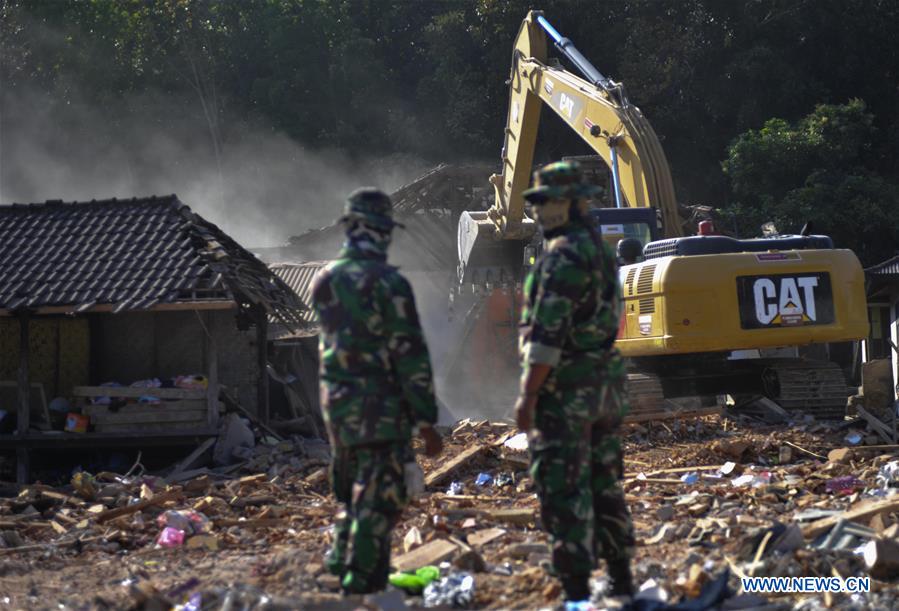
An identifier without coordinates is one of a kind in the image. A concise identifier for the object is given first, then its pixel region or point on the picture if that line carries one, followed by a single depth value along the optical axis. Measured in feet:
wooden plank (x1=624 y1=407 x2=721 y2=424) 39.42
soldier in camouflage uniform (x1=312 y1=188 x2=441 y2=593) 17.16
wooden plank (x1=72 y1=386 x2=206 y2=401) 46.32
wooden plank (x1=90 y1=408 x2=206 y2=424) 45.70
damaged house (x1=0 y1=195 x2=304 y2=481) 45.65
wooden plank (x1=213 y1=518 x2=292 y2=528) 29.19
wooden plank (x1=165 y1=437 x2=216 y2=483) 43.37
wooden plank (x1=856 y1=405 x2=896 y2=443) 36.02
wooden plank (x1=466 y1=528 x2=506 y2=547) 23.75
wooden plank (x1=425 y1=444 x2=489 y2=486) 33.83
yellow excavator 38.24
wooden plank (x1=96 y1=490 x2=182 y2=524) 31.91
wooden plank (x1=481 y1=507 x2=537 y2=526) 25.77
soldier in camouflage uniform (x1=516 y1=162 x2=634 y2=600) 16.90
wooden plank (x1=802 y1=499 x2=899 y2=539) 21.97
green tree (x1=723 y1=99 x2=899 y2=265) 89.71
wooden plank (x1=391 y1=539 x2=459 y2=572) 20.77
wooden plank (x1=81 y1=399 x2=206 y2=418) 46.01
